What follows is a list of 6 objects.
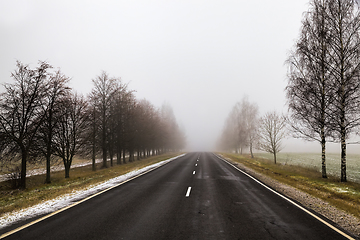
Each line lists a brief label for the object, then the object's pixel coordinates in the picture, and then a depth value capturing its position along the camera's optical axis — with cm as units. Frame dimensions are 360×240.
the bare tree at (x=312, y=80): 1314
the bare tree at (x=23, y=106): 1381
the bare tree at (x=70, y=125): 1872
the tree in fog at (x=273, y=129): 2412
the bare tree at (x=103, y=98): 2538
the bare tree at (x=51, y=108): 1630
